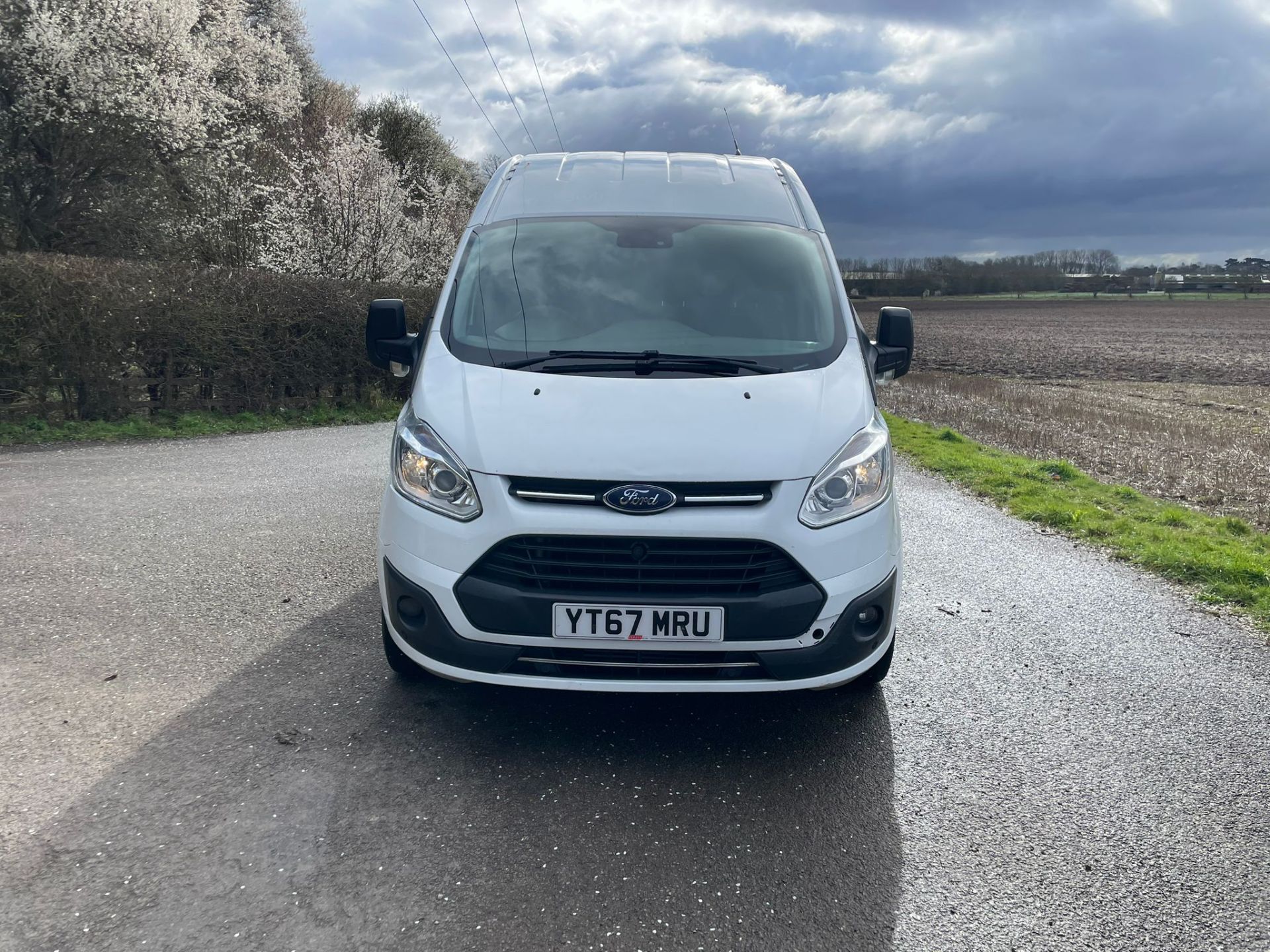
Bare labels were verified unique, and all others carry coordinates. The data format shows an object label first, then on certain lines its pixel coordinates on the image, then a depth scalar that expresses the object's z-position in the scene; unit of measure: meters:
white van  3.43
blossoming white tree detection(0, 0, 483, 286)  18.84
